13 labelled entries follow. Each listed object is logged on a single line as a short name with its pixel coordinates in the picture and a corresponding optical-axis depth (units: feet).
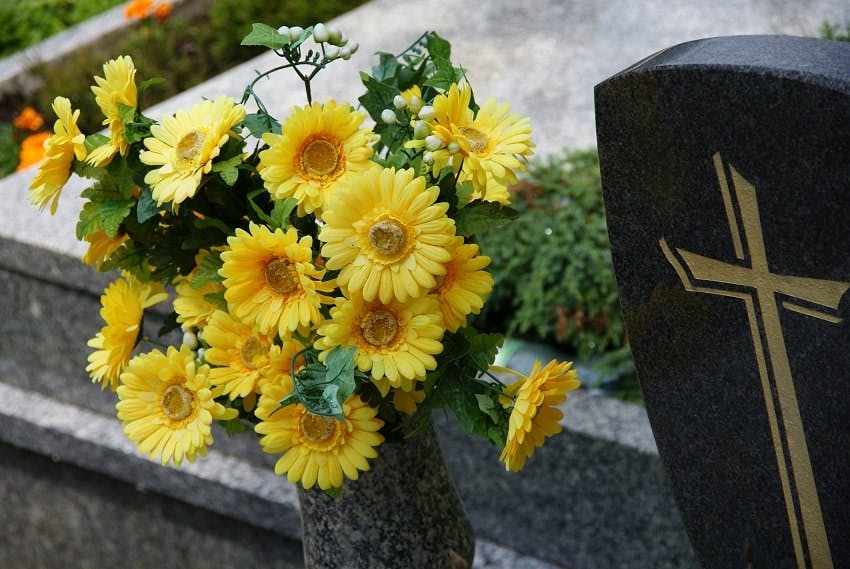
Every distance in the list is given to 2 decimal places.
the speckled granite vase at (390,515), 5.15
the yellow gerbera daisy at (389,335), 4.60
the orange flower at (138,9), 14.47
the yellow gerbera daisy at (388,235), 4.53
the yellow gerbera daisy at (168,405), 4.76
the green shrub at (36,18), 16.22
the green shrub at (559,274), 6.86
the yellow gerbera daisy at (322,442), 4.76
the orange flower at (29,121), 10.50
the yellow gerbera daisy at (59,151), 4.86
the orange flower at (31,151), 9.56
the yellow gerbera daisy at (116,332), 4.98
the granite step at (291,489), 6.57
